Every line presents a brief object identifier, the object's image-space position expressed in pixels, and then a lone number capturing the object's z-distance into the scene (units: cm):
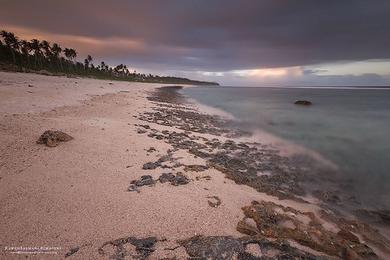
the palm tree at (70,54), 9677
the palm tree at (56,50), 8904
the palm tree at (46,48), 8525
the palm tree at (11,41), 7256
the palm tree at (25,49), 7748
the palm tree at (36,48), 8169
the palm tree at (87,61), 11139
